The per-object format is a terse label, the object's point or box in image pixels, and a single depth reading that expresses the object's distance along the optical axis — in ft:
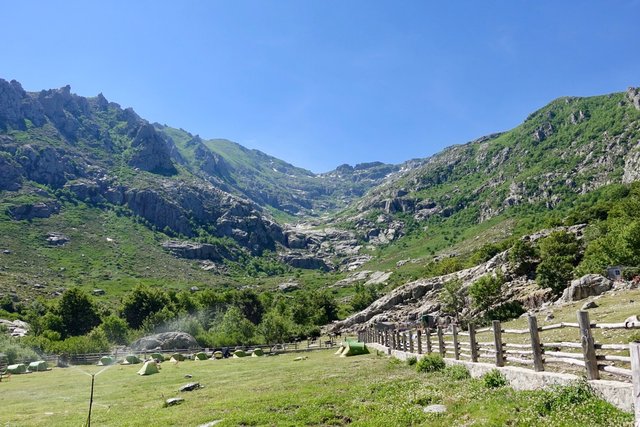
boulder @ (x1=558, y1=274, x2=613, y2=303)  179.32
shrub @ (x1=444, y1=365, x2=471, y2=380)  61.26
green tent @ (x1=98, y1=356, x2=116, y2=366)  200.56
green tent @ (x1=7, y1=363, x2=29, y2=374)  182.10
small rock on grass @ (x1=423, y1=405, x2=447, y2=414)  40.78
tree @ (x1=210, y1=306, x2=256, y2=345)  319.06
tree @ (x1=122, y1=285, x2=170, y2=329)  419.95
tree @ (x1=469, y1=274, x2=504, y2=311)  260.83
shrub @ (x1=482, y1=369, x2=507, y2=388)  48.52
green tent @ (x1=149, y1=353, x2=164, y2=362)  210.38
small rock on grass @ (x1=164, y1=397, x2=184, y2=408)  67.99
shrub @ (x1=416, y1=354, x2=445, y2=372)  74.95
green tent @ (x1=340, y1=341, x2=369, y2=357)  154.61
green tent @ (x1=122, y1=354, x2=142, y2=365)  207.82
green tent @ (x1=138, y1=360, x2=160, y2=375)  144.56
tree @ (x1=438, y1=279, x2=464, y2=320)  295.48
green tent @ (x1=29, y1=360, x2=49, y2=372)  198.70
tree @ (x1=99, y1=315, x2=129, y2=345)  351.25
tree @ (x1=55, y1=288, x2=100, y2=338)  387.49
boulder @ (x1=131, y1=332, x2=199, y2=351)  253.44
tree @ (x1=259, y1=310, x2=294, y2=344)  325.62
